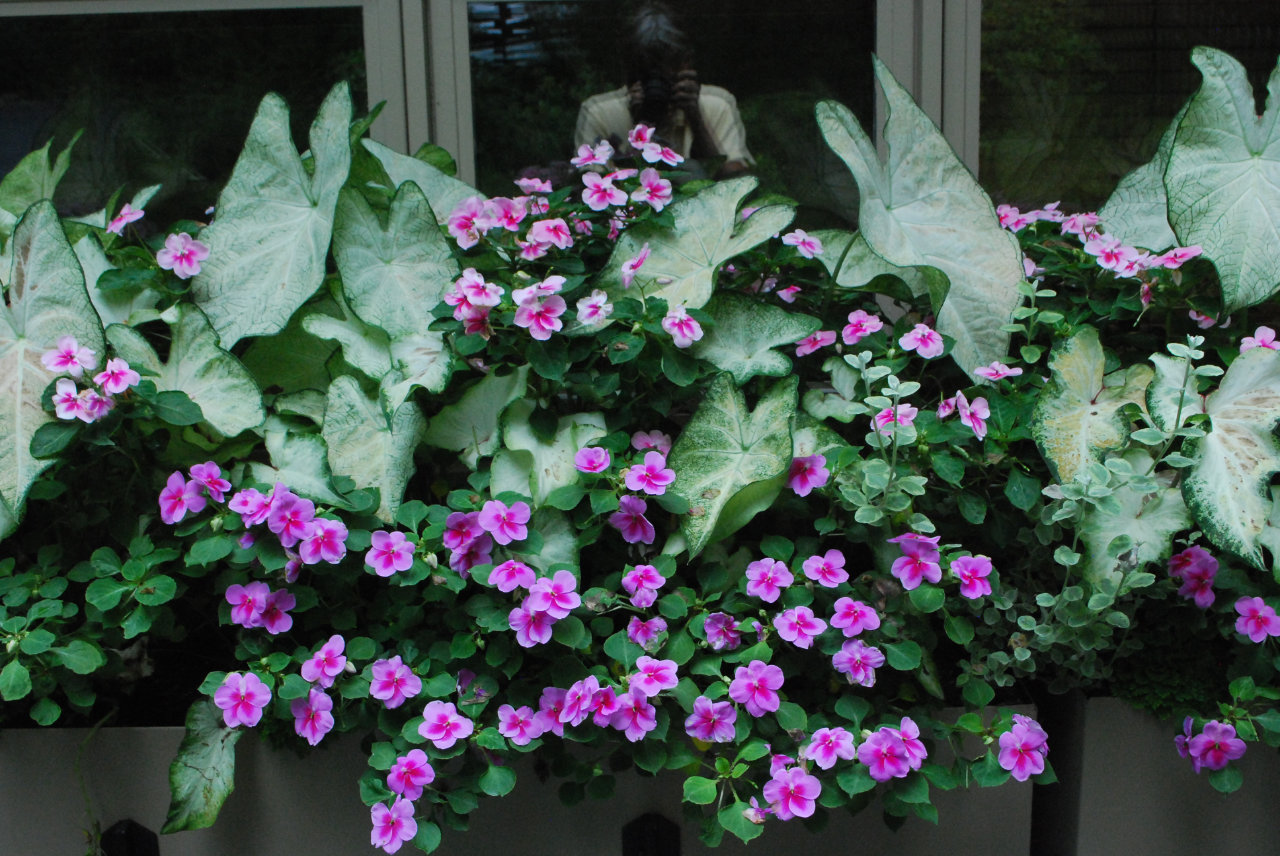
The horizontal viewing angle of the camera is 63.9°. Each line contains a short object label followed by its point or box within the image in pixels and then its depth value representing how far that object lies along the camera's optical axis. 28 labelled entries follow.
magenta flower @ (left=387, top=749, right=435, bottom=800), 1.03
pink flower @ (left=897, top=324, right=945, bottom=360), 1.20
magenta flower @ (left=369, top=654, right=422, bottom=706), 1.06
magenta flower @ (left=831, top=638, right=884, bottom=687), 1.06
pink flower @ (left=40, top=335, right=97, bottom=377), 1.11
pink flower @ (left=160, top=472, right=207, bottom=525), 1.10
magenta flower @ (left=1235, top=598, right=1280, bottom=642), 1.08
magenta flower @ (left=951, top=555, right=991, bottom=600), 1.08
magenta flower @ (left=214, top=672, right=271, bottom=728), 1.05
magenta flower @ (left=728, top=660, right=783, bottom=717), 1.05
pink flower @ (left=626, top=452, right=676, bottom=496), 1.09
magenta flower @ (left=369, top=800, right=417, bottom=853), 1.01
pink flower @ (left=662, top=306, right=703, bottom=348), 1.15
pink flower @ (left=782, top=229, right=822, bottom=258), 1.31
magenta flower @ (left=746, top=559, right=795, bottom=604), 1.09
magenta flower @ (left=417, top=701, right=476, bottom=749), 1.03
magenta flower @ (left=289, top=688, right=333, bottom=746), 1.05
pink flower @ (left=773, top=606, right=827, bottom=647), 1.06
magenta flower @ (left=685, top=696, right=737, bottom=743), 1.04
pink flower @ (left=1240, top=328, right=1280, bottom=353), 1.18
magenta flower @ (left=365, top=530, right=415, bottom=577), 1.06
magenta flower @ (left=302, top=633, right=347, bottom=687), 1.06
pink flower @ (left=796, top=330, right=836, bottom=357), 1.29
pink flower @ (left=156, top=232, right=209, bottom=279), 1.29
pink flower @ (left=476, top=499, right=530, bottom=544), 1.07
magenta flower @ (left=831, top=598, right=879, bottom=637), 1.07
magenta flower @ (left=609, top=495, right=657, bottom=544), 1.11
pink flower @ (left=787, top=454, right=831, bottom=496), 1.13
